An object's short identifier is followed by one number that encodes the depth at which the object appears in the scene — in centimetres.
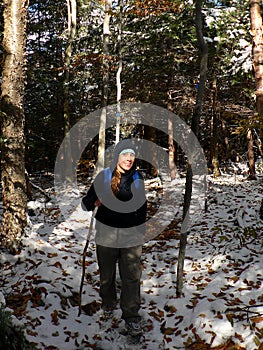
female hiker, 401
